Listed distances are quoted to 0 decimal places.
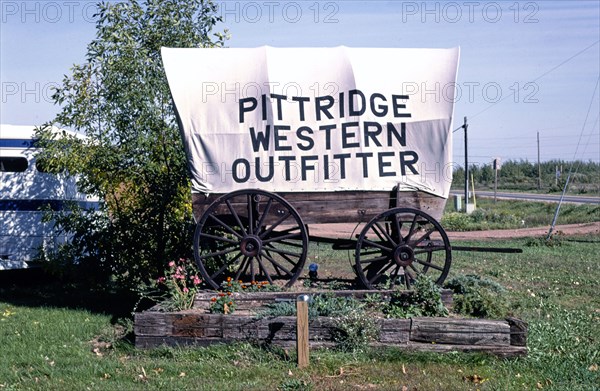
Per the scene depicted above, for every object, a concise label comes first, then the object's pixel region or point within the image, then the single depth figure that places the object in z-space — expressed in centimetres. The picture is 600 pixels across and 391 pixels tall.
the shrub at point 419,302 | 873
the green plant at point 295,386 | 716
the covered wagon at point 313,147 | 984
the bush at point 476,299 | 905
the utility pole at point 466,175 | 3493
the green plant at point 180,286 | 907
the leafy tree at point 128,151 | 1099
